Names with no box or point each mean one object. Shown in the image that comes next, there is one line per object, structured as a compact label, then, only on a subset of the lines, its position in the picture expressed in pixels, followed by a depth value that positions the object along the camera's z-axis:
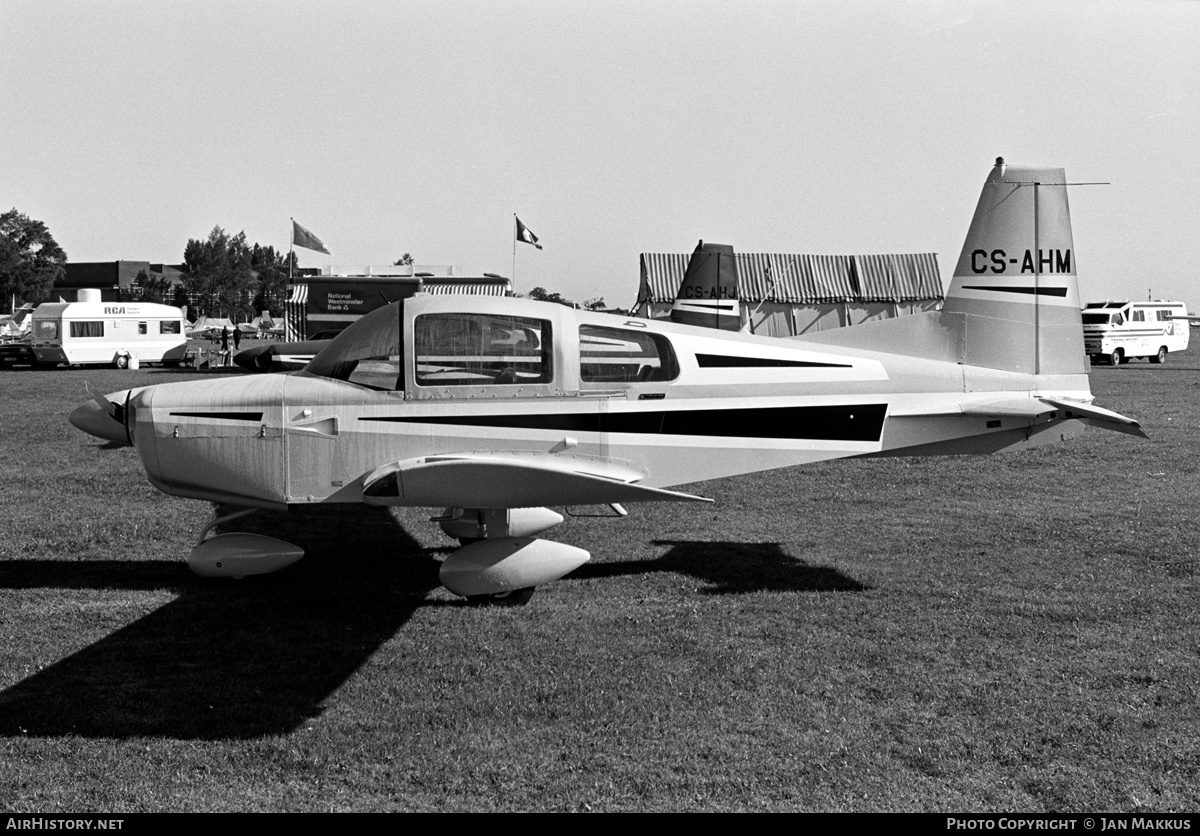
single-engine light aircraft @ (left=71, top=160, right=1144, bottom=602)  6.88
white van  36.22
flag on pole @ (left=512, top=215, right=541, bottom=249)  32.28
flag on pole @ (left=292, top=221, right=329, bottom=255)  32.41
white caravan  34.12
